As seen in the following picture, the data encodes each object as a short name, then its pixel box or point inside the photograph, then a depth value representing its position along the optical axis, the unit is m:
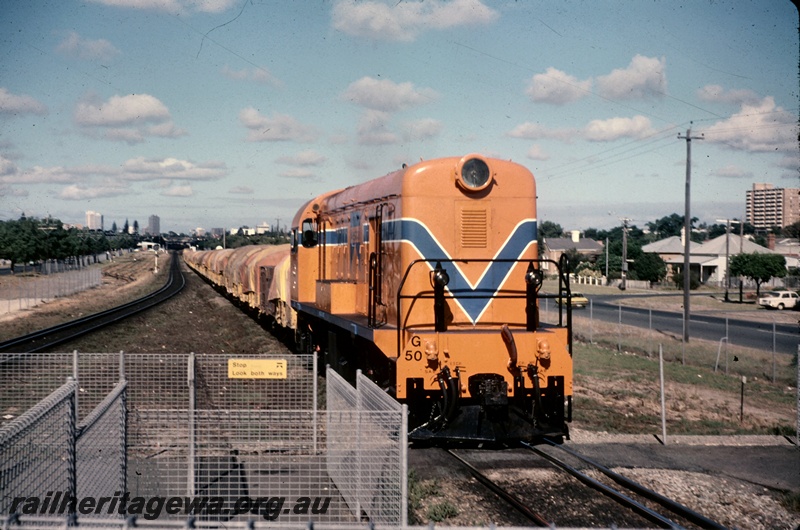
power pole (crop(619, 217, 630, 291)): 79.46
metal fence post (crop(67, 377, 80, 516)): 5.53
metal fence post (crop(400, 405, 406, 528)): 5.89
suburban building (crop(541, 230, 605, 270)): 138.04
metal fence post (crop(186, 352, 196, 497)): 7.39
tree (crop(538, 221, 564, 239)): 168.62
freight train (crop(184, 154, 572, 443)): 10.77
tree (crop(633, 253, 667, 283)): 90.12
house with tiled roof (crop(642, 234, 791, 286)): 91.44
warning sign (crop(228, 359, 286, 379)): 9.98
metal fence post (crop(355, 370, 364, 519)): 7.04
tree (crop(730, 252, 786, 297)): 67.62
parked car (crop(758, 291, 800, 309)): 56.09
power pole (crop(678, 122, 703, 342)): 35.00
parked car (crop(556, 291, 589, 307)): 54.12
